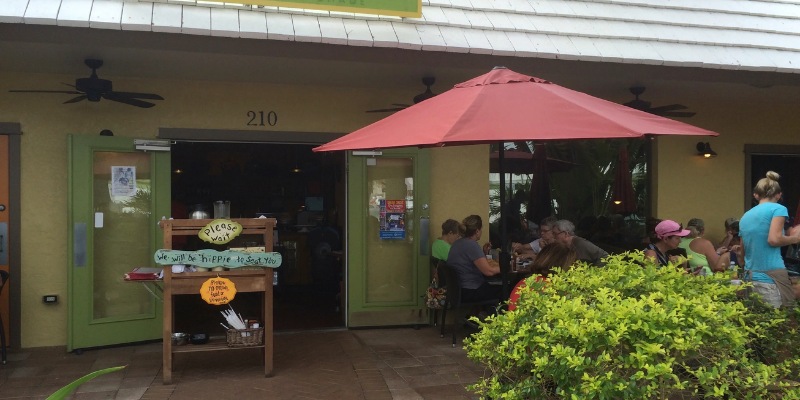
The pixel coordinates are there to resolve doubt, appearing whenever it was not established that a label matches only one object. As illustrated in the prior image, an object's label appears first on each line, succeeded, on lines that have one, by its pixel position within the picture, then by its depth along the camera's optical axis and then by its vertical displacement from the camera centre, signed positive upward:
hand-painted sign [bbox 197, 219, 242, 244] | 4.86 -0.21
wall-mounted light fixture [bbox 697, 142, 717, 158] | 7.88 +0.67
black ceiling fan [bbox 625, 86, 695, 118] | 7.07 +1.09
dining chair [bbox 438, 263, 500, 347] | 6.04 -0.85
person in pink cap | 5.73 -0.32
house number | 6.64 +0.90
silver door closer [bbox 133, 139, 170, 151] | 6.14 +0.57
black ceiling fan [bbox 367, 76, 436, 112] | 6.48 +1.14
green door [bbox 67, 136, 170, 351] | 5.88 -0.29
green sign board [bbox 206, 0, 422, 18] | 5.32 +1.69
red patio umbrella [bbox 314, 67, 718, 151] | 3.32 +0.48
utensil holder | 5.05 -1.07
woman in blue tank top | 4.39 -0.26
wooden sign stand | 4.85 -0.60
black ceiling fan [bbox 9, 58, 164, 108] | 5.63 +1.01
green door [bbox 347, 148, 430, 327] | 6.84 -0.38
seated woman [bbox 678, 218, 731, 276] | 6.09 -0.50
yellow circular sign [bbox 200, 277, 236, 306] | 4.84 -0.67
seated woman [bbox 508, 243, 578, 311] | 4.19 -0.37
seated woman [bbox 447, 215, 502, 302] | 6.10 -0.62
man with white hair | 5.59 -0.35
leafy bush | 2.29 -0.55
